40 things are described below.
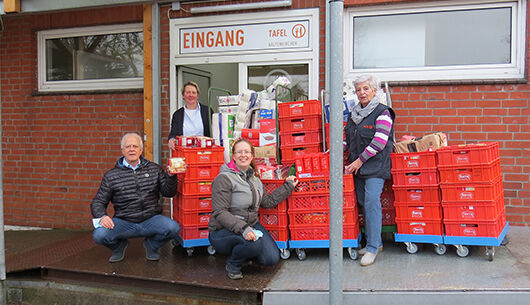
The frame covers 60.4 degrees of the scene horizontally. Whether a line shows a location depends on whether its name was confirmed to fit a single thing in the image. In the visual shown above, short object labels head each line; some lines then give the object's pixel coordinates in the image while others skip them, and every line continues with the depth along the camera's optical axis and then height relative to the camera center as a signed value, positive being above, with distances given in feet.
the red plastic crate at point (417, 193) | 14.88 -1.88
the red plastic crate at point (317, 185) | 14.89 -1.61
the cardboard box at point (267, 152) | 17.21 -0.59
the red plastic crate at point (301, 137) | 16.66 -0.02
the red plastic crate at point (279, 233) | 15.28 -3.25
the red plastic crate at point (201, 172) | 15.79 -1.24
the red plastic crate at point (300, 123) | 16.60 +0.50
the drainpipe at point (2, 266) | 13.98 -4.10
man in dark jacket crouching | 15.15 -2.21
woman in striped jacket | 14.47 -0.49
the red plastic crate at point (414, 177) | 14.88 -1.33
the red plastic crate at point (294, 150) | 16.71 -0.50
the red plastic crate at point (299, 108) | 16.58 +1.04
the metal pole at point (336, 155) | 10.28 -0.43
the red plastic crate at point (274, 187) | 15.23 -1.71
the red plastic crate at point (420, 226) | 14.84 -2.97
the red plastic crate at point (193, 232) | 15.96 -3.37
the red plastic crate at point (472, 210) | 14.12 -2.33
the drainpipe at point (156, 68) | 21.04 +3.18
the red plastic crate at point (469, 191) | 14.14 -1.73
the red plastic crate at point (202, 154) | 15.69 -0.62
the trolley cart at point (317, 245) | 14.85 -3.61
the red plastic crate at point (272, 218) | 15.26 -2.76
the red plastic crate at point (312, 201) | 14.94 -2.15
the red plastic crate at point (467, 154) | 14.06 -0.55
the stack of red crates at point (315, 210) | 14.92 -2.44
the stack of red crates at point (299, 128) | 16.61 +0.31
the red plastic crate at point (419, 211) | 14.85 -2.45
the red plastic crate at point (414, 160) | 14.84 -0.77
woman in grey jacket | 13.57 -2.31
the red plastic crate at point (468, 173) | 14.10 -1.16
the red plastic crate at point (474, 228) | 14.10 -2.88
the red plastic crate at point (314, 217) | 14.90 -2.66
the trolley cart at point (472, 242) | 14.10 -3.33
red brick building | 17.81 +2.58
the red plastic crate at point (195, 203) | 15.85 -2.33
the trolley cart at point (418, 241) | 14.88 -3.44
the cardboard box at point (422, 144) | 15.14 -0.25
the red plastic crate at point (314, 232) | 14.93 -3.19
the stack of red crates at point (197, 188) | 15.79 -1.79
